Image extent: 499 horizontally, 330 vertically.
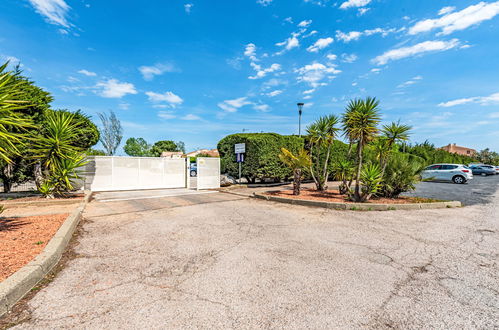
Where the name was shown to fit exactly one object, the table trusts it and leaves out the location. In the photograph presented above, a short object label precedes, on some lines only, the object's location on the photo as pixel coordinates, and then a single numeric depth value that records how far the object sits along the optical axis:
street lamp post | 17.78
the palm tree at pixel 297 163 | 10.30
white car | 19.11
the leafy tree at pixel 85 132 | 10.96
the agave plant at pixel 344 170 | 10.79
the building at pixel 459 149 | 80.31
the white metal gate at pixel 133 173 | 12.73
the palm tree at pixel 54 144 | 8.43
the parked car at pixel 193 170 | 25.25
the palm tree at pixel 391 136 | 8.87
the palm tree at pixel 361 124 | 8.46
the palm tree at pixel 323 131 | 10.98
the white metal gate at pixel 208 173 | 14.53
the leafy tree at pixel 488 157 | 64.01
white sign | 14.56
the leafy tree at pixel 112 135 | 37.12
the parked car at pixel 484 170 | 33.84
